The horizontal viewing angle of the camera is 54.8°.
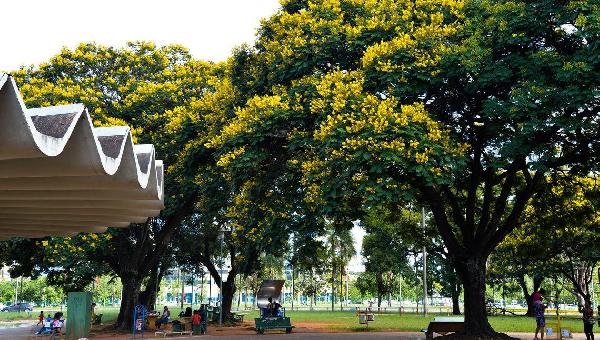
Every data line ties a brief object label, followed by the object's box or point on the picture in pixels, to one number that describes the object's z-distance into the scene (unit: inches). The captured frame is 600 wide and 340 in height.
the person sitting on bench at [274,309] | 1137.9
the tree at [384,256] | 1887.6
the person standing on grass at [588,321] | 701.3
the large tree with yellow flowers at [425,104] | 512.4
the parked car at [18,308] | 2746.6
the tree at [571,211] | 773.3
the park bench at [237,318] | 1360.7
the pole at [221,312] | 1170.5
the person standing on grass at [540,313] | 735.7
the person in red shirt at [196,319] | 991.6
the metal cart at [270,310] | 1004.6
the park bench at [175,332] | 951.6
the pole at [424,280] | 1468.4
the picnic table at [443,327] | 725.3
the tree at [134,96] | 906.7
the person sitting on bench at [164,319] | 1085.1
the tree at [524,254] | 882.1
